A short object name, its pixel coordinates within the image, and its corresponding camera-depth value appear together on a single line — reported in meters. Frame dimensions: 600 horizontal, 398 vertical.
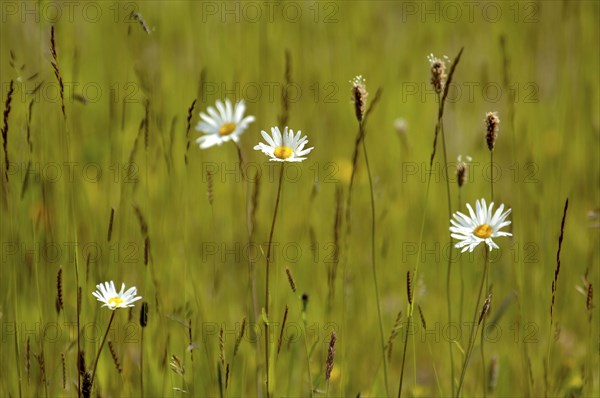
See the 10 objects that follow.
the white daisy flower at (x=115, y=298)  2.36
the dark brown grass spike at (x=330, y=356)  2.33
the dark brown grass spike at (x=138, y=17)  2.46
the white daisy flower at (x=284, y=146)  2.40
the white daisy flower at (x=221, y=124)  2.52
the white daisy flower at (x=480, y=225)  2.40
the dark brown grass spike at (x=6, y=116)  2.38
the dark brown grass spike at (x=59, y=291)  2.34
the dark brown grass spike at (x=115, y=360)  2.36
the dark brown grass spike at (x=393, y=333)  2.38
